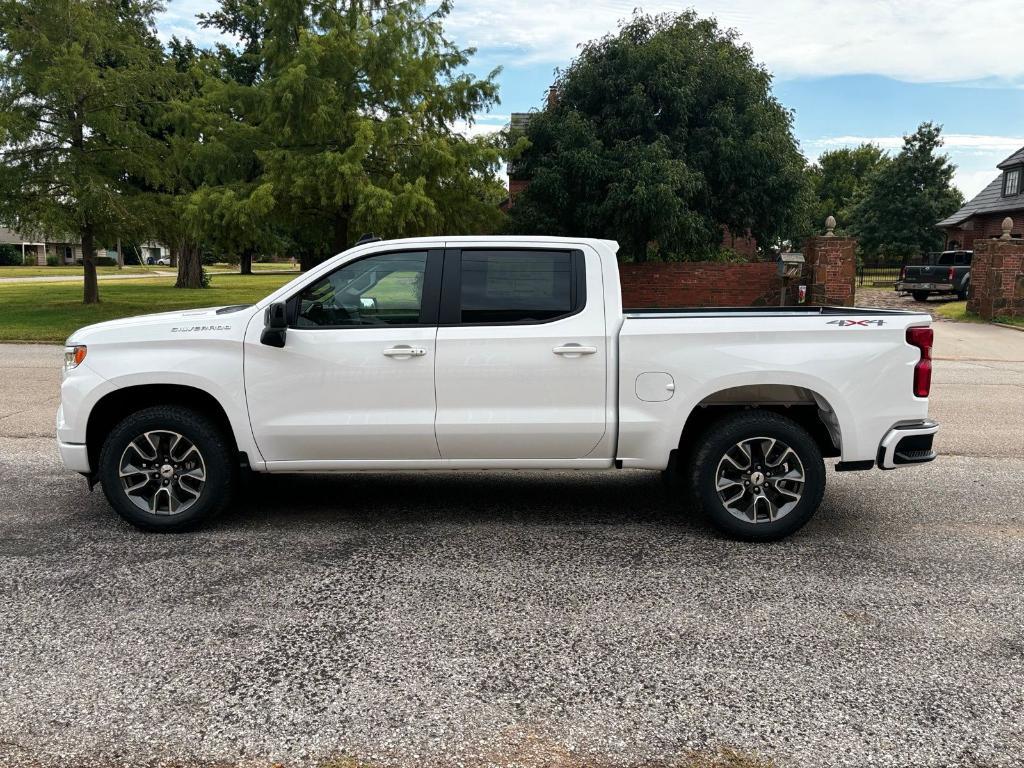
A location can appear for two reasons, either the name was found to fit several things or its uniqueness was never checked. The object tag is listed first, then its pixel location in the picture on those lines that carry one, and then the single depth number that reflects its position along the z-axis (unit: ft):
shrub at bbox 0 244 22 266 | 274.77
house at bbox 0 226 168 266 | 299.79
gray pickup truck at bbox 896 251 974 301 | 101.71
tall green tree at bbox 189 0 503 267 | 62.03
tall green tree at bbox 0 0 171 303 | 74.33
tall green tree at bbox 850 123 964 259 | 167.84
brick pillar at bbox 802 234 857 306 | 70.69
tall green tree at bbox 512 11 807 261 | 73.41
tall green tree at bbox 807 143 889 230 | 305.32
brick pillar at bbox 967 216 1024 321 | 77.71
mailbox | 71.10
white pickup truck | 17.37
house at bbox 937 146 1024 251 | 138.25
